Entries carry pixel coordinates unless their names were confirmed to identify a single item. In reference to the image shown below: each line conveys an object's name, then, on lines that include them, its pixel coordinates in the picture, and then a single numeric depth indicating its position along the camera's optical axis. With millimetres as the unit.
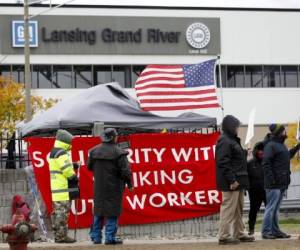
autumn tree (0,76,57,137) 41406
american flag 15406
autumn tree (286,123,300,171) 46488
